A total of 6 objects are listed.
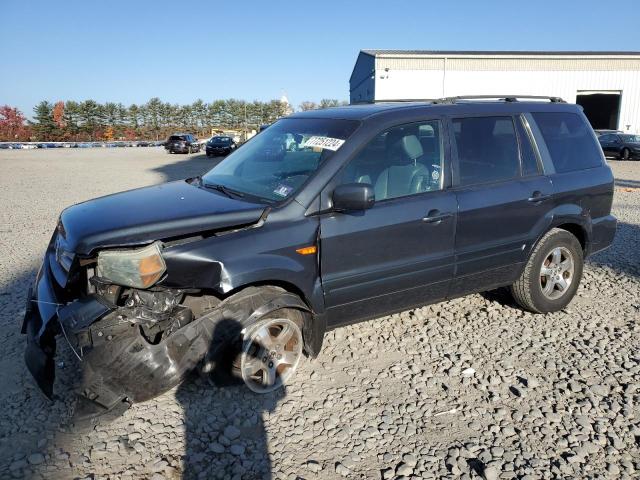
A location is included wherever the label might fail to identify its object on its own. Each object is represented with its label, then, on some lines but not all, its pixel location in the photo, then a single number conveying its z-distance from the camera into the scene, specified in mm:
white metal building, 35188
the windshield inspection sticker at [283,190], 3289
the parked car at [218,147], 32094
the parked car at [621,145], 23500
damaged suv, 2809
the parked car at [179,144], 36469
